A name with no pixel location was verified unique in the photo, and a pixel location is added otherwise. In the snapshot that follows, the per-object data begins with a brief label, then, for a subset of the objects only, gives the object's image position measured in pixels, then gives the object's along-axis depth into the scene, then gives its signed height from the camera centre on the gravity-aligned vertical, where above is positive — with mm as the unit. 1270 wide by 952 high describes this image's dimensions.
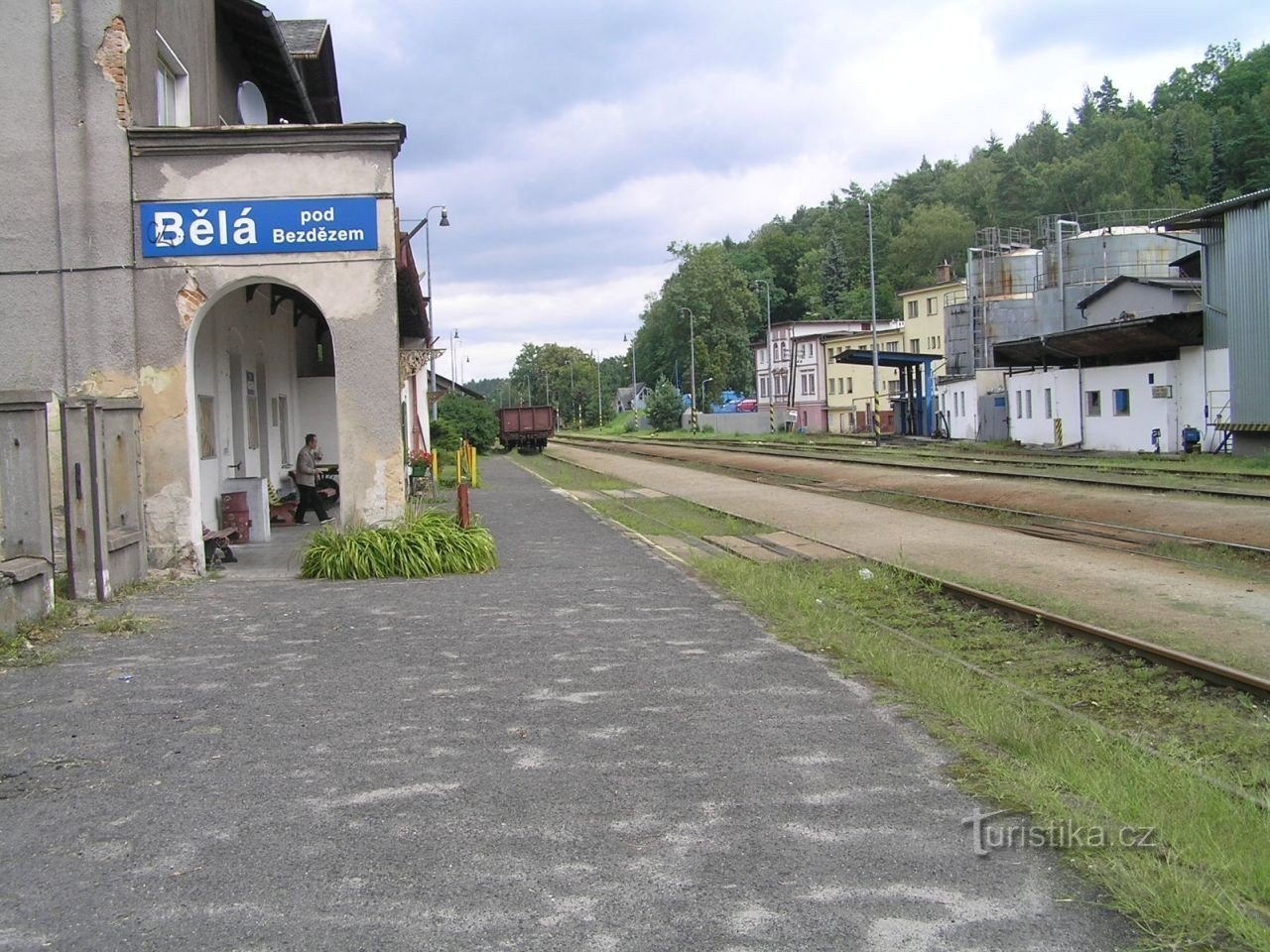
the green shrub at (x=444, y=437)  43250 +489
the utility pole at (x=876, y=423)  50906 +572
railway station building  11820 +2228
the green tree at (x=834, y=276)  133250 +18948
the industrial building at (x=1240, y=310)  31062 +3232
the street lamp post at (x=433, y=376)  39875 +3035
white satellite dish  17984 +5657
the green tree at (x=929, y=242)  115688 +19670
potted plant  23777 -245
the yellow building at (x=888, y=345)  73625 +6463
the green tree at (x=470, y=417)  52094 +1462
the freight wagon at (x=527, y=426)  64812 +1159
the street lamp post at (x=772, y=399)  83125 +3569
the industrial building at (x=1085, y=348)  35594 +2976
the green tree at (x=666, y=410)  93000 +2754
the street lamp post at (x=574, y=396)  143000 +6249
